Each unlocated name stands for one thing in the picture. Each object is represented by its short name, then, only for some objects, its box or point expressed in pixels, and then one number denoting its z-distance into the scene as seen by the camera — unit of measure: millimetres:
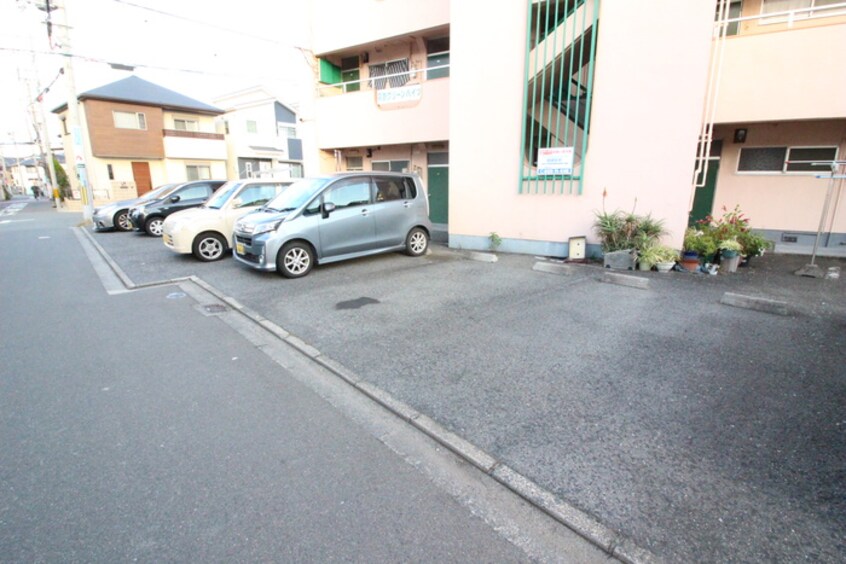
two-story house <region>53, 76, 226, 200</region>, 23969
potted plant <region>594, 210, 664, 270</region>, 7367
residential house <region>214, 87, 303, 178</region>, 30781
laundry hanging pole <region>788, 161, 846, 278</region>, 6837
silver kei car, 7012
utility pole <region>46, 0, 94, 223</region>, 14305
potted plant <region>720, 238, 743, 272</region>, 7277
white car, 8383
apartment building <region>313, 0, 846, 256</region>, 7074
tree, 27800
